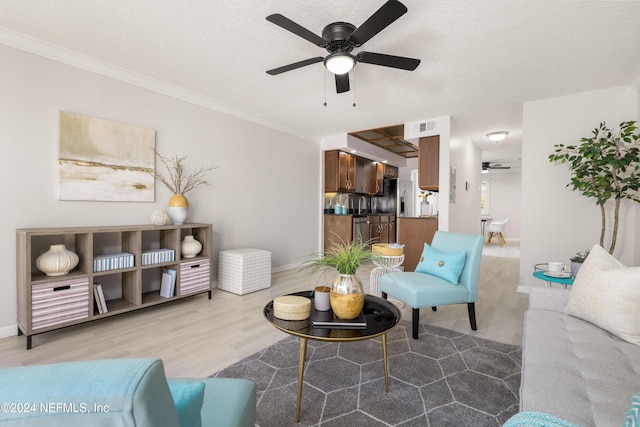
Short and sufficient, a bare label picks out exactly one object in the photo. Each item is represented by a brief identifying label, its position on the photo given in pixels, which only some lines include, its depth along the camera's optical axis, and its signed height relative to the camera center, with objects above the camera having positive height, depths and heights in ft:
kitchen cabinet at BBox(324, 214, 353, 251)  19.75 -1.20
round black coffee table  5.00 -2.07
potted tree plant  9.84 +1.48
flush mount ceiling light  17.95 +4.51
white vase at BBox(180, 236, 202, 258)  11.31 -1.45
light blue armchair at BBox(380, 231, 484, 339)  8.21 -2.00
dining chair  30.04 -2.01
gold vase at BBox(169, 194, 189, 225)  11.21 -0.02
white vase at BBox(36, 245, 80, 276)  8.04 -1.44
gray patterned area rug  5.16 -3.49
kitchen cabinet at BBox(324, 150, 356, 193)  19.64 +2.53
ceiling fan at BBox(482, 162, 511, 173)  29.91 +4.53
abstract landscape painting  9.29 +1.59
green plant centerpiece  5.60 -1.34
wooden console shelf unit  7.73 -2.09
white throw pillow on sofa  5.00 -1.50
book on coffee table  5.40 -2.05
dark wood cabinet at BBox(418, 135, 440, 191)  15.72 +2.52
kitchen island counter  15.85 -1.33
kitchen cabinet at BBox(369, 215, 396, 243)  22.63 -1.40
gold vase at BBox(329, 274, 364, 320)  5.58 -1.61
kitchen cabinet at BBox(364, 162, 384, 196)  23.18 +2.53
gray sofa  3.36 -2.17
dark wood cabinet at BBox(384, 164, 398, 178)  25.65 +3.36
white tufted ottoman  12.42 -2.60
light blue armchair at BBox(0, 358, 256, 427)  1.33 -0.84
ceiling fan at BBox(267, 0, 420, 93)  6.46 +4.07
